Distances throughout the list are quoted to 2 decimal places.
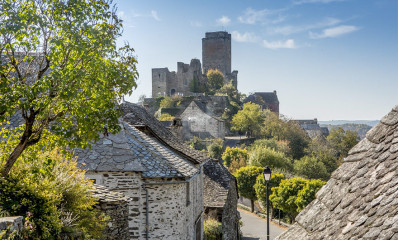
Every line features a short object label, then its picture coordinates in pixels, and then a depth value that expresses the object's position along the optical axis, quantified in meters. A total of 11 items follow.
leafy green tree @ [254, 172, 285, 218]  36.28
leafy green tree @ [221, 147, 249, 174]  48.15
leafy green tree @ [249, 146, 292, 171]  46.44
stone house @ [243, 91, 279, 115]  94.12
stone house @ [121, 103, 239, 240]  16.84
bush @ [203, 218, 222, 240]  19.11
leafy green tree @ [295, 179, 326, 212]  30.73
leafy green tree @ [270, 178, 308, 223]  32.78
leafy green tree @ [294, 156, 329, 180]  49.59
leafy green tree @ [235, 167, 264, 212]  39.12
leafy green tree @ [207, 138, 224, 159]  50.44
